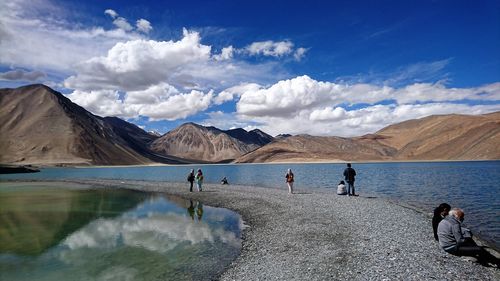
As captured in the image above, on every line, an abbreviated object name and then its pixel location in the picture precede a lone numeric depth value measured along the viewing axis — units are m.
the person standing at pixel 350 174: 33.16
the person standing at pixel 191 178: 43.38
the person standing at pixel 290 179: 36.22
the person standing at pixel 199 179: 42.72
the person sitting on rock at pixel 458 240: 12.68
